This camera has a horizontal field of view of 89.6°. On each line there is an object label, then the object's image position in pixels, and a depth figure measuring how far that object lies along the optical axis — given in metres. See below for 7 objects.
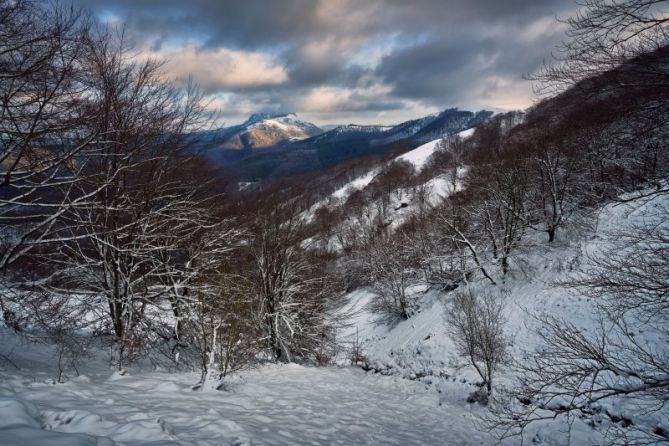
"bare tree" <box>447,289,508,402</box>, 11.21
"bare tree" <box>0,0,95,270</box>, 4.33
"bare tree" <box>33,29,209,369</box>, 6.54
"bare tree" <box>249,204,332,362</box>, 14.94
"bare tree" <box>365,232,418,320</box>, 24.04
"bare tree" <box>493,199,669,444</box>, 4.91
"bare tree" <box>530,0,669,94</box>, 4.58
